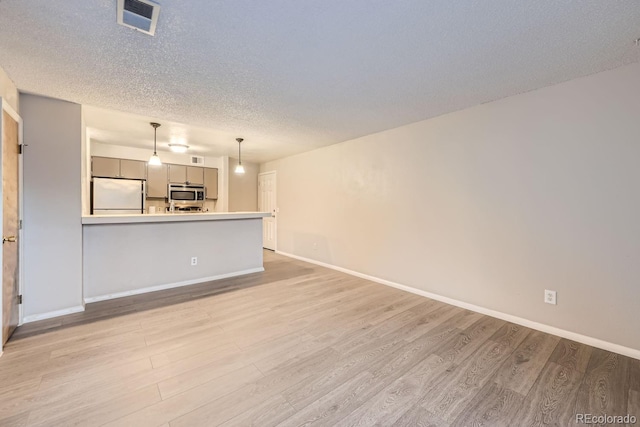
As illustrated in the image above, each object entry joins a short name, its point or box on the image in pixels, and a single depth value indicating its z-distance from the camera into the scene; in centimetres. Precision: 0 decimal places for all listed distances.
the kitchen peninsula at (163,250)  323
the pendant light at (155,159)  376
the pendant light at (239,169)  474
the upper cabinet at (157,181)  542
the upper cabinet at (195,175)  589
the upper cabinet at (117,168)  484
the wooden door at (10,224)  216
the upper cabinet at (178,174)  566
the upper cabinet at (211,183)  616
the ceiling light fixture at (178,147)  494
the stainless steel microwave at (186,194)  562
